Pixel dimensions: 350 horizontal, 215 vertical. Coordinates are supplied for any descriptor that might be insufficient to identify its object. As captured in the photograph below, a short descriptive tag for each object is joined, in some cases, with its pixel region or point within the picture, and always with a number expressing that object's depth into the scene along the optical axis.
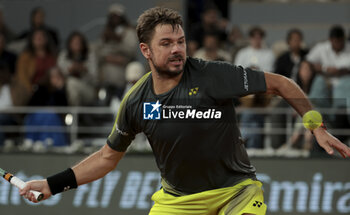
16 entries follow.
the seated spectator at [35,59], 12.30
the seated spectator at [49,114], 11.27
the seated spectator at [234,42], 12.00
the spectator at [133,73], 11.32
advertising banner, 10.47
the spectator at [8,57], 12.66
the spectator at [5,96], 11.49
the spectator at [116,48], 12.02
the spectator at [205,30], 11.95
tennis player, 5.27
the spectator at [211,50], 11.38
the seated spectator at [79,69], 11.77
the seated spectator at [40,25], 12.76
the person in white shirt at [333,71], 10.54
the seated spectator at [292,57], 11.09
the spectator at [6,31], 13.50
